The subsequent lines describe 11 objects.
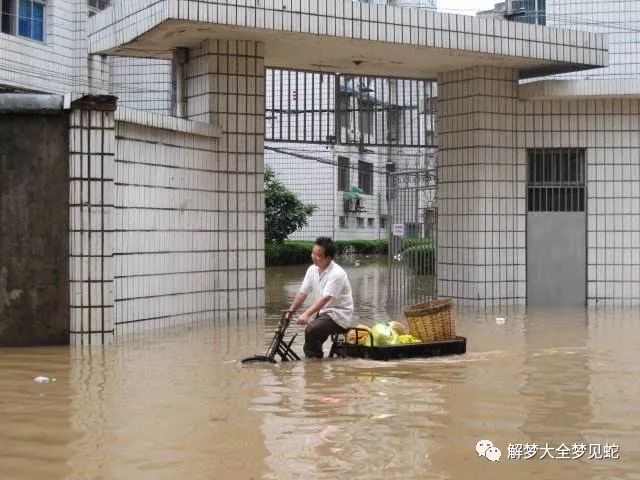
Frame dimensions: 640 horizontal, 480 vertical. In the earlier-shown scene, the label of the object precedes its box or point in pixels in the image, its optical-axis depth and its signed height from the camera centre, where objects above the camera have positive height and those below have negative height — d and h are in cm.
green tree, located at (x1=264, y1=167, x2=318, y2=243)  3303 +113
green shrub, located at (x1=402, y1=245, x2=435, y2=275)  1694 -28
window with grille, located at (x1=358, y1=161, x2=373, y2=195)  4276 +314
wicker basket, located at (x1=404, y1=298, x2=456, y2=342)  957 -81
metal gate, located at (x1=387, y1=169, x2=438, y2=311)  1684 +8
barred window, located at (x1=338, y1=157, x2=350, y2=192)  4080 +310
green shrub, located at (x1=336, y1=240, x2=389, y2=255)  4126 -14
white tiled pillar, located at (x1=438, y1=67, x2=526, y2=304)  1509 +89
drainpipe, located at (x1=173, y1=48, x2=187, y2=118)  1352 +244
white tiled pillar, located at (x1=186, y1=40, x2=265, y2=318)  1305 +126
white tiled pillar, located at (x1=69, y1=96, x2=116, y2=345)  1023 +26
